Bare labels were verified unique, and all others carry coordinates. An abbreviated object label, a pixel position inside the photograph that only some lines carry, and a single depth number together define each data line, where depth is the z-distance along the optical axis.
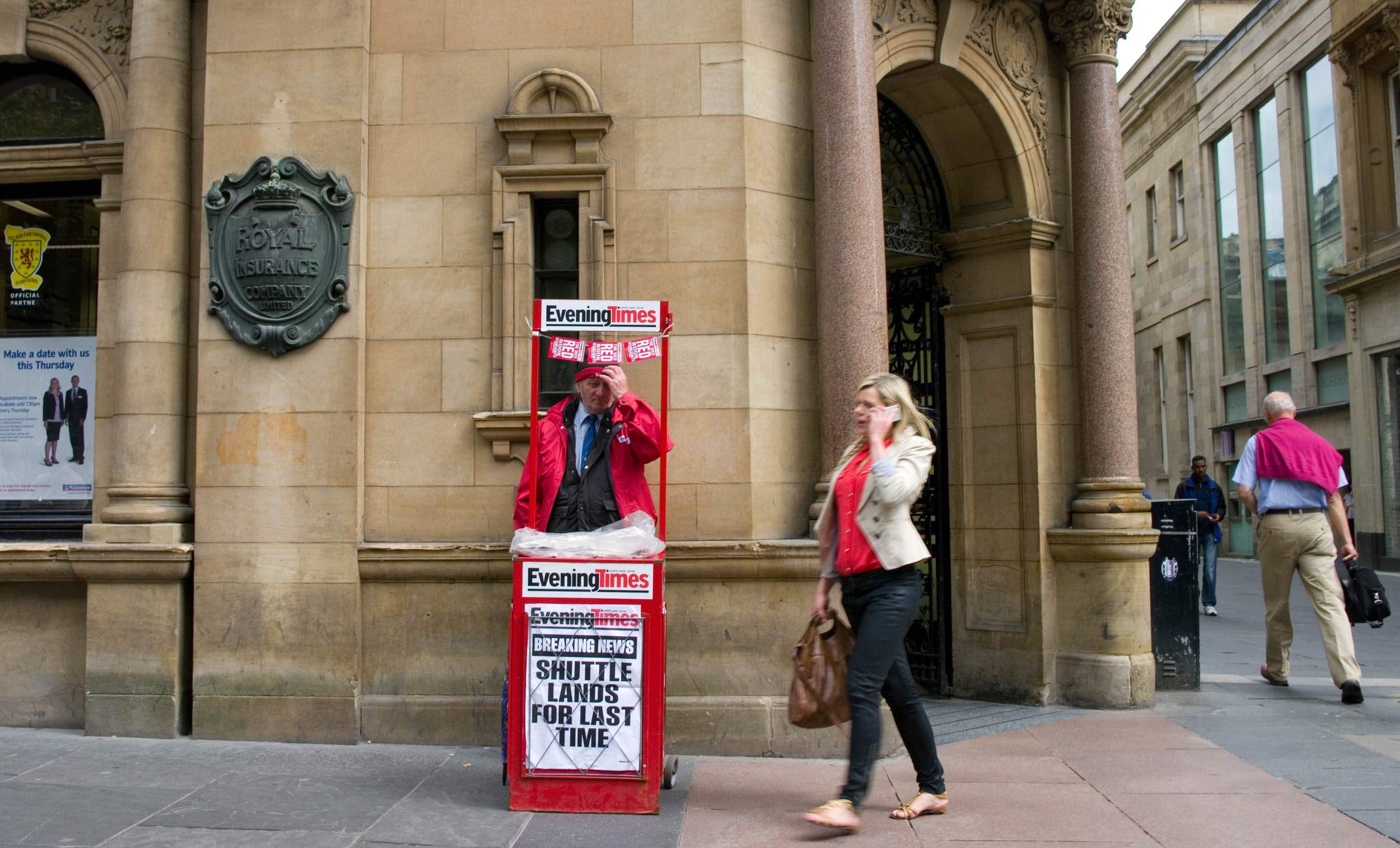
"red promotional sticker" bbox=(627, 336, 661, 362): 5.71
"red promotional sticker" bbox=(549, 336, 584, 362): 5.64
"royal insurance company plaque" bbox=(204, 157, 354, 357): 7.06
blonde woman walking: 5.12
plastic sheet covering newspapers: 5.55
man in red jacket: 5.91
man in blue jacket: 14.73
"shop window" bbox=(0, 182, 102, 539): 7.83
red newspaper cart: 5.53
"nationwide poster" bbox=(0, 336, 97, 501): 7.84
